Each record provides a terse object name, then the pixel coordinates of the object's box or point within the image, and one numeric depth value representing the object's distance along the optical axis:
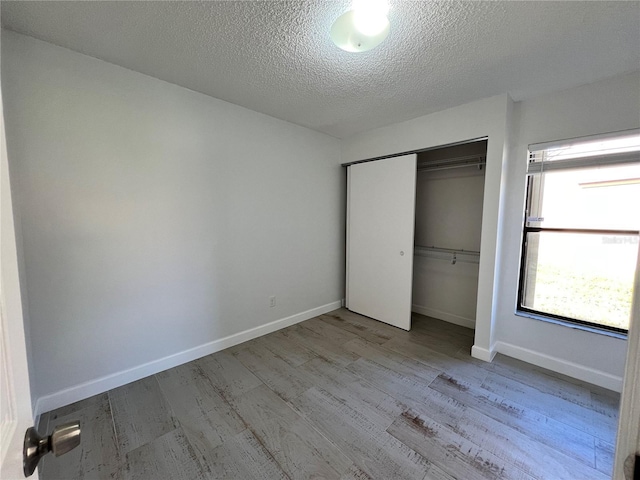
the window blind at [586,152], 1.87
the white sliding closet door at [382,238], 2.87
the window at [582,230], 1.93
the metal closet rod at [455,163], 2.80
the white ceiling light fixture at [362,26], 1.29
